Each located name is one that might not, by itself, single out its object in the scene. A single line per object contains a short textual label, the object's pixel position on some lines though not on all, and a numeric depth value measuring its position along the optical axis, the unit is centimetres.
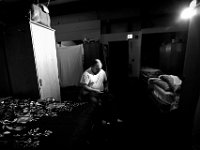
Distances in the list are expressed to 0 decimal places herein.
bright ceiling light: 350
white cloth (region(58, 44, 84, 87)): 462
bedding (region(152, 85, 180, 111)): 249
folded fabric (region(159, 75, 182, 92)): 261
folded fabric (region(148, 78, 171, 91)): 276
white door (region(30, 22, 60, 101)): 270
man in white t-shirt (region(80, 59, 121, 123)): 318
